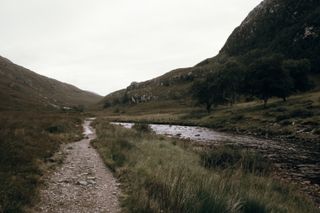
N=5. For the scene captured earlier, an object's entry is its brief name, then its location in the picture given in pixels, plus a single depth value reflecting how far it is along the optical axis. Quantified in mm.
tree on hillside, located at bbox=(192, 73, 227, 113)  80562
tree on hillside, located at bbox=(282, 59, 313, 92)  76344
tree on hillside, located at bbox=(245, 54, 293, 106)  63406
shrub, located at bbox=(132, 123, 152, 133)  37044
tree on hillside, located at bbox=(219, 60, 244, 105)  80938
